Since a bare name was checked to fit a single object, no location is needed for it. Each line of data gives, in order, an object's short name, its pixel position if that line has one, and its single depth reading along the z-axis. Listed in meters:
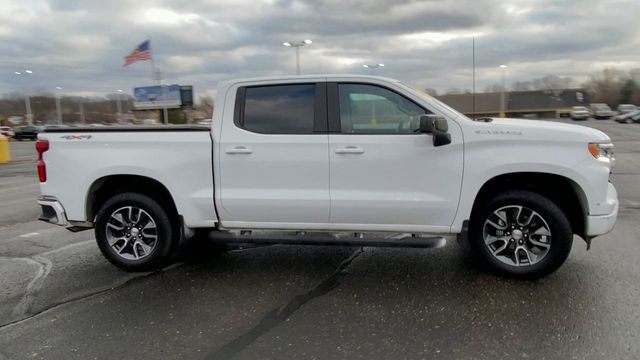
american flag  33.81
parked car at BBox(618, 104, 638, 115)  62.61
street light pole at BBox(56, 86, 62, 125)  74.03
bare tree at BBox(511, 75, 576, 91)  93.88
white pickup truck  4.38
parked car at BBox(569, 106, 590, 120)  63.73
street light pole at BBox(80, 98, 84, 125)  78.28
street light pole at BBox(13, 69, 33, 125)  66.09
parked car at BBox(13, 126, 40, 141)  50.66
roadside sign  45.66
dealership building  80.62
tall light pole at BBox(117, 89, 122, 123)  66.91
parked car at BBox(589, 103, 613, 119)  66.12
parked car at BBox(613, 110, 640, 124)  51.95
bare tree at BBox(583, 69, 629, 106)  97.50
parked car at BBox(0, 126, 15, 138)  50.66
